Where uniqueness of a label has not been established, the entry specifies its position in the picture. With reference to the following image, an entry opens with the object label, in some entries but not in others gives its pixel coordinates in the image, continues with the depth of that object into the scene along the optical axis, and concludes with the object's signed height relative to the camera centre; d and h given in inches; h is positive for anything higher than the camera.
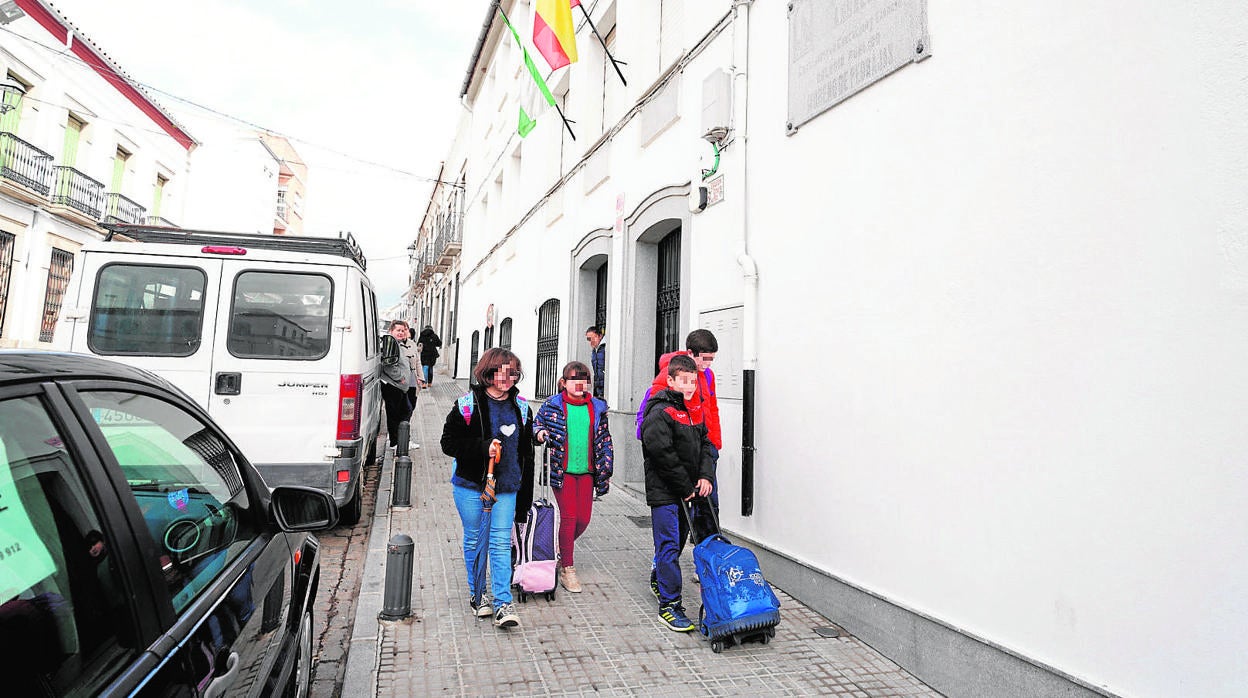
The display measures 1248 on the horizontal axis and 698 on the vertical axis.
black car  46.9 -12.7
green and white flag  380.5 +191.3
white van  206.7 +22.0
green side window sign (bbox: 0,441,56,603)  45.4 -10.2
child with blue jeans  156.5 -9.2
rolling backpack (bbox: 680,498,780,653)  150.8 -40.8
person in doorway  347.9 +30.0
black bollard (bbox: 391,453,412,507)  275.7 -29.8
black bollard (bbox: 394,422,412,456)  294.0 -12.8
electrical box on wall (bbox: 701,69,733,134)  235.1 +111.2
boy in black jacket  159.8 -12.9
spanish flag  333.1 +190.0
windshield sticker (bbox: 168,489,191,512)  72.0 -10.3
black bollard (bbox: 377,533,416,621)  157.3 -40.2
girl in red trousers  184.4 -6.6
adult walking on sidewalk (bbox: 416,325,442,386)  644.7 +63.6
